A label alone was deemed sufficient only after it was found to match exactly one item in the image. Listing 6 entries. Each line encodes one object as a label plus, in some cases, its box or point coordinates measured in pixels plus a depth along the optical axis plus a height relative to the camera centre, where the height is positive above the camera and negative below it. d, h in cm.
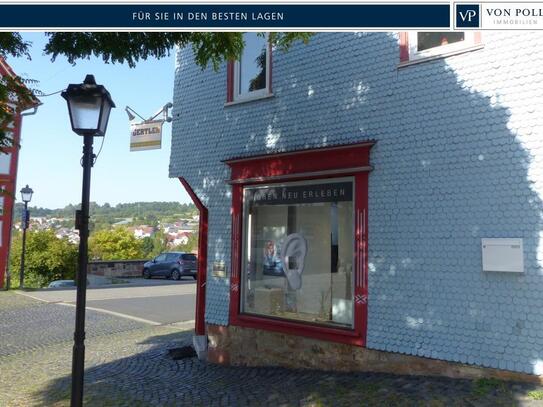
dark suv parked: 3130 -38
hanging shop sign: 1041 +243
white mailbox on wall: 531 +8
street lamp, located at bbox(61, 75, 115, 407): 528 +115
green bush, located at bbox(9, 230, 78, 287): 2998 -14
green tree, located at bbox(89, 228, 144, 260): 6407 +168
